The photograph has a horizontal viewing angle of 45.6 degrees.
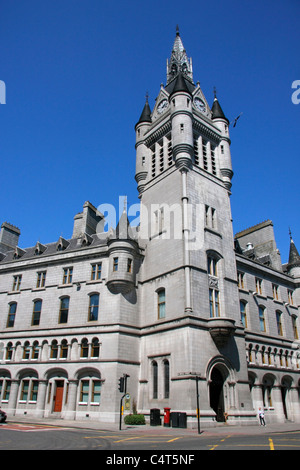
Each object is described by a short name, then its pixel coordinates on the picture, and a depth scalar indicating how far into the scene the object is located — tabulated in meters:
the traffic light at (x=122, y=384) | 20.86
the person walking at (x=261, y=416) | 28.27
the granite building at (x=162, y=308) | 28.59
